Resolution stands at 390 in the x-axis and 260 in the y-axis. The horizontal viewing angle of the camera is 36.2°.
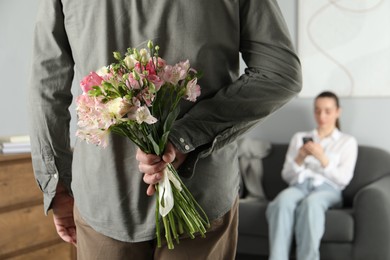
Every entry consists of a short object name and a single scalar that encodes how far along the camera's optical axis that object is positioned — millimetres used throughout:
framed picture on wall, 4348
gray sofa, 3656
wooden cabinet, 3027
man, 1146
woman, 3793
